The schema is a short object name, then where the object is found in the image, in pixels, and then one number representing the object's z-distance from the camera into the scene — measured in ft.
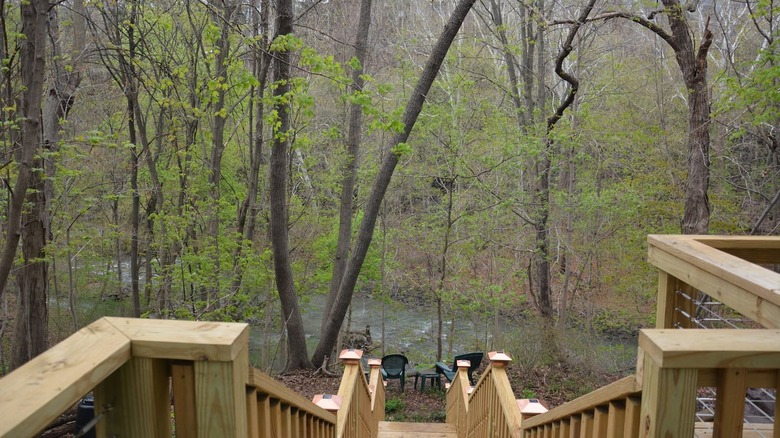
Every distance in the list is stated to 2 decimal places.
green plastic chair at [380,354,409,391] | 38.83
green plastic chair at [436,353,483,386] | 37.52
